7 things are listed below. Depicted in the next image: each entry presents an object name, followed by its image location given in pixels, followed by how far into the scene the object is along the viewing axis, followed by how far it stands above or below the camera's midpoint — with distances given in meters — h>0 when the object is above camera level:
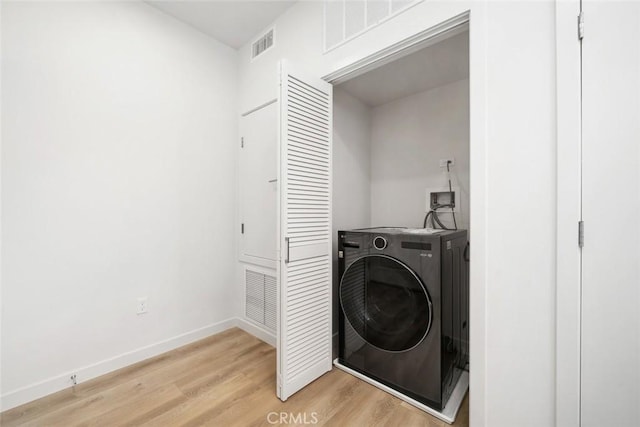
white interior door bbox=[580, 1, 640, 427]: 0.95 +0.00
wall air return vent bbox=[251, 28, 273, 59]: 2.35 +1.54
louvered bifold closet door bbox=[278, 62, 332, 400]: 1.64 -0.11
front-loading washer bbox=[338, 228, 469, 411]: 1.53 -0.60
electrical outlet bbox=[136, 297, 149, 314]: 2.08 -0.72
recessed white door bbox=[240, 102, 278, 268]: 2.37 +0.27
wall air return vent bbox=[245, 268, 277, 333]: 2.36 -0.77
